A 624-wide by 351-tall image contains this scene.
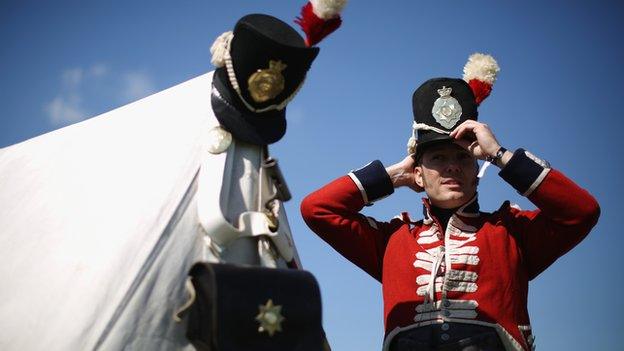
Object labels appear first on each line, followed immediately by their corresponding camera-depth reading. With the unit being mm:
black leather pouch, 2250
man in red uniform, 3586
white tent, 2352
